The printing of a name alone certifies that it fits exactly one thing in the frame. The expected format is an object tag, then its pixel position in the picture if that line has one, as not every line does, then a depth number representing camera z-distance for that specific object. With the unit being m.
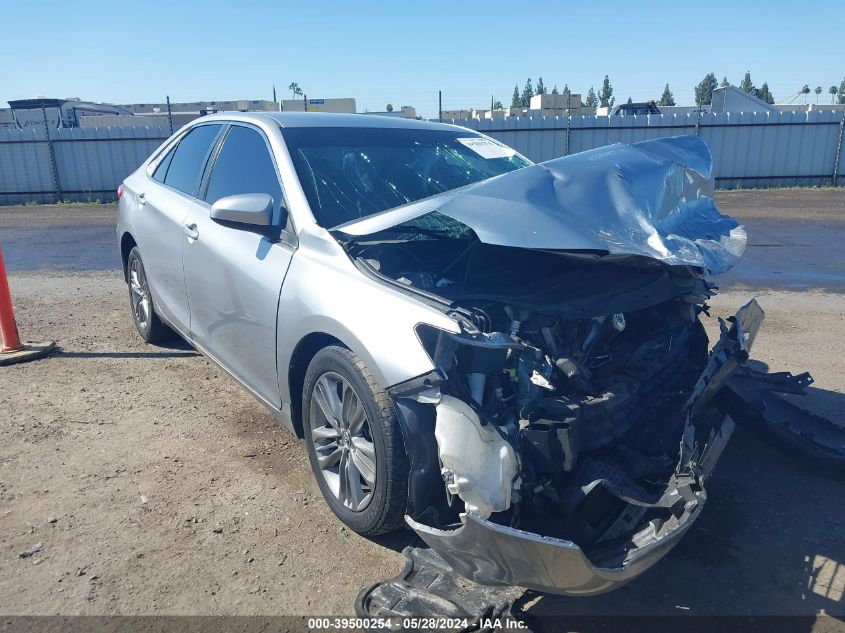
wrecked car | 2.44
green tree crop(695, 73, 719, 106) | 77.81
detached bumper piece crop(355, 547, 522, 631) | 2.43
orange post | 5.44
